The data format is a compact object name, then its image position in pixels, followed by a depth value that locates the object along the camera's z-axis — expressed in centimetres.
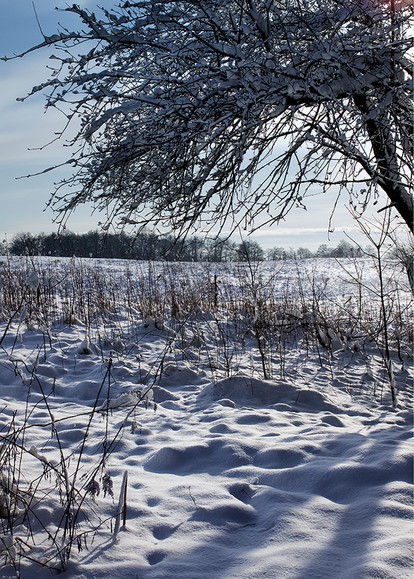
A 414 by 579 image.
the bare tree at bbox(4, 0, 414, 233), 378
